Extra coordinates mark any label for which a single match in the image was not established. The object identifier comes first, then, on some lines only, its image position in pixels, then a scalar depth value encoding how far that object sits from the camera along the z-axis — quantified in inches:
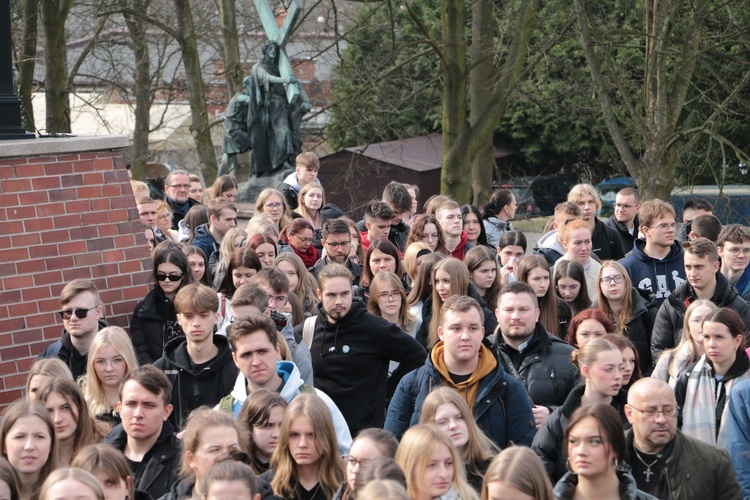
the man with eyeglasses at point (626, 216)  832.9
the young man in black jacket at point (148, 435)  458.6
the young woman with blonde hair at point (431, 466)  394.6
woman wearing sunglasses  610.4
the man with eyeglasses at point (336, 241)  713.0
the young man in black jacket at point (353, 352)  569.3
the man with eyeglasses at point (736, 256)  684.7
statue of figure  1218.6
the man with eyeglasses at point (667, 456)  421.1
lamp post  611.8
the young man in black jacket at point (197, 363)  538.3
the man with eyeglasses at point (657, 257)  706.2
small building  2096.5
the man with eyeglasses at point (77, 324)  561.9
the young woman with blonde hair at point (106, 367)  523.2
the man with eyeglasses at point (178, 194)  942.4
